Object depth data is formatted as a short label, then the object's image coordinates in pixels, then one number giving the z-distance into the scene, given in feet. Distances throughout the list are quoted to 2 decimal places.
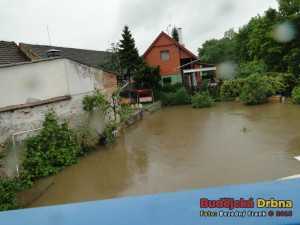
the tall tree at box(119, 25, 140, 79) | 81.87
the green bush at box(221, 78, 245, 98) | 73.97
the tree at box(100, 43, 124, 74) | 82.16
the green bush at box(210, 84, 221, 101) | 80.59
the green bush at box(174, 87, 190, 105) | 80.12
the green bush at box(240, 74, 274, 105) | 62.85
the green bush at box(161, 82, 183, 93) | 85.35
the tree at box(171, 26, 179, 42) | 146.35
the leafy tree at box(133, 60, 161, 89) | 79.77
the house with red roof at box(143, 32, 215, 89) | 89.76
